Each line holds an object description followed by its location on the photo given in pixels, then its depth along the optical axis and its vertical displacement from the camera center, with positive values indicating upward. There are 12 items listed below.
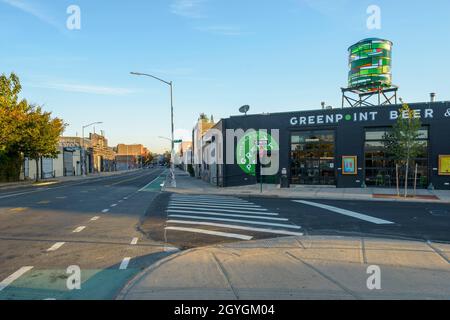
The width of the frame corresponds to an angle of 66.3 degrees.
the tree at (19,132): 35.75 +3.42
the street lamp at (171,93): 27.05 +6.08
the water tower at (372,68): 31.14 +8.37
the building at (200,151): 41.73 +1.40
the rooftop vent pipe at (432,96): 28.53 +5.24
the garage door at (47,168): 55.00 -0.93
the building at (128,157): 154.88 +2.59
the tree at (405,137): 20.94 +1.37
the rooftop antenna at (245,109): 30.56 +4.60
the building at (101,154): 87.56 +2.18
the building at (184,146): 113.81 +5.29
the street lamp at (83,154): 70.06 +1.64
